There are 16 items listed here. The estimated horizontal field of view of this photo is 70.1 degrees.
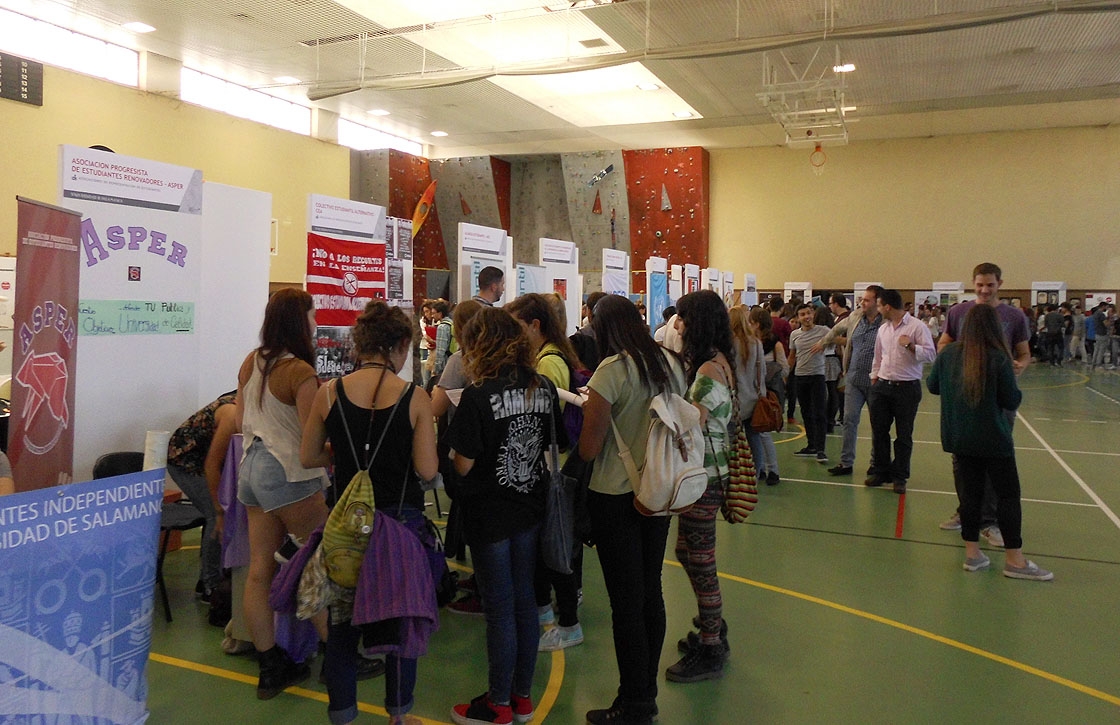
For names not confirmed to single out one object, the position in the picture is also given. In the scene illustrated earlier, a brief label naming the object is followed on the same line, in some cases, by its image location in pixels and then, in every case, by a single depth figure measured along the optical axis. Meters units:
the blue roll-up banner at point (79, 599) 1.80
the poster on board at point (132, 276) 3.71
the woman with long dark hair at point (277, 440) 2.72
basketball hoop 18.66
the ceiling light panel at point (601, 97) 13.71
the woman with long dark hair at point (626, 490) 2.55
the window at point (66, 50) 10.86
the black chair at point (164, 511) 3.58
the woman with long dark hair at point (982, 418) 3.98
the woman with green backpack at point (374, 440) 2.34
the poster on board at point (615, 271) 9.43
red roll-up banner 3.16
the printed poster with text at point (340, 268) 4.47
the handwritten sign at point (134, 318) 3.75
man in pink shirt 5.78
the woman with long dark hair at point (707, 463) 2.84
